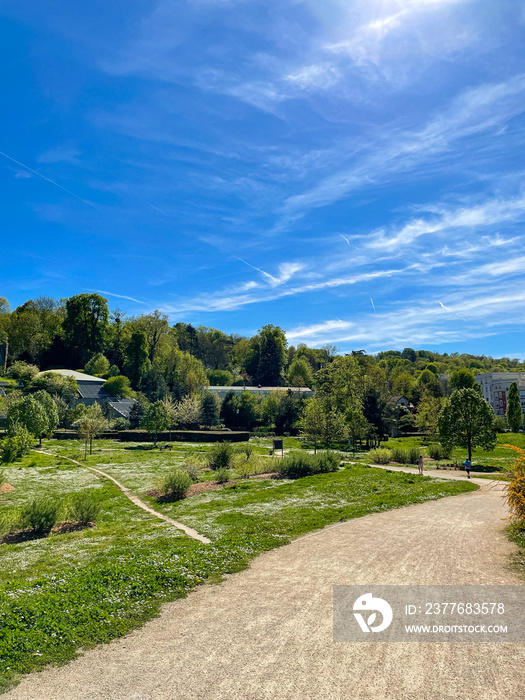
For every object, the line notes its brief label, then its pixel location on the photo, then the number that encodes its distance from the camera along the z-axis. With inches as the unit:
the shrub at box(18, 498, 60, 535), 661.9
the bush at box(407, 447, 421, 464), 1424.7
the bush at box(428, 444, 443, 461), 1515.7
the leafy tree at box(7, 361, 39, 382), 3050.4
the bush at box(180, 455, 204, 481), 1061.8
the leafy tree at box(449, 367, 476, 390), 3531.0
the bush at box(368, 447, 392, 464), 1403.8
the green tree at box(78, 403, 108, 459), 1635.1
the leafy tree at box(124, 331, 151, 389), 3280.0
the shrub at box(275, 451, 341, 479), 1097.4
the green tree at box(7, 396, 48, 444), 1706.4
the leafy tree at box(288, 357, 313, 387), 3796.8
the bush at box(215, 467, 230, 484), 1032.2
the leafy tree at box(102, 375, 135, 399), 2854.3
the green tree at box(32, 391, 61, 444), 1928.5
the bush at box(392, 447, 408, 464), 1433.3
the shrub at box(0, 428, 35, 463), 1371.1
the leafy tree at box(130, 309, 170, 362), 3695.9
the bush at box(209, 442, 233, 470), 1202.0
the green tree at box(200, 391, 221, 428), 2475.8
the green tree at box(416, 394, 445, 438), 2111.2
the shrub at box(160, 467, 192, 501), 888.3
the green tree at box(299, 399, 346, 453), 1642.5
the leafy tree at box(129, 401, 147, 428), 2477.1
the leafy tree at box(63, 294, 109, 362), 3602.4
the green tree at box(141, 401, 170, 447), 1963.6
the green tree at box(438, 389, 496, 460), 1418.6
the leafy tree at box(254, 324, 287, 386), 4357.8
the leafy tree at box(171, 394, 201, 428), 2362.2
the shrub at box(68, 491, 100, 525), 702.5
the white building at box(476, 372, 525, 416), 4327.0
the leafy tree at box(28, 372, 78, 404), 2588.6
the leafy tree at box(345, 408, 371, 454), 1800.0
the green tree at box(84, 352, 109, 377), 3339.1
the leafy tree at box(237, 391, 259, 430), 2645.2
